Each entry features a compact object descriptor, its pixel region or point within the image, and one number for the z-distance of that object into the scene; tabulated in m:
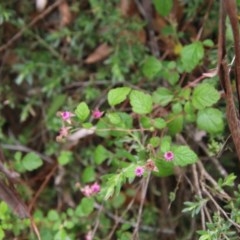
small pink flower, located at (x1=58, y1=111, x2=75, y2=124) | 0.82
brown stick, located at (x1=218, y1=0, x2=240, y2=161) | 0.71
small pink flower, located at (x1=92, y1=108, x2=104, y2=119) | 0.82
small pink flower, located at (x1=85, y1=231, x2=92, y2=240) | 0.89
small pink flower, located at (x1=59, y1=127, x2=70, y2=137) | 0.81
